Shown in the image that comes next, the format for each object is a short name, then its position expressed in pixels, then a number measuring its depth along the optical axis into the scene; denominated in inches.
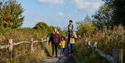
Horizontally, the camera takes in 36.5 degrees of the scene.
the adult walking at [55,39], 451.1
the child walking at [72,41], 471.3
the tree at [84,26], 1113.4
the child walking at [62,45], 466.3
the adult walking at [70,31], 466.8
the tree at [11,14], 1060.6
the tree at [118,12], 662.8
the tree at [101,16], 1356.5
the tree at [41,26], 1191.4
